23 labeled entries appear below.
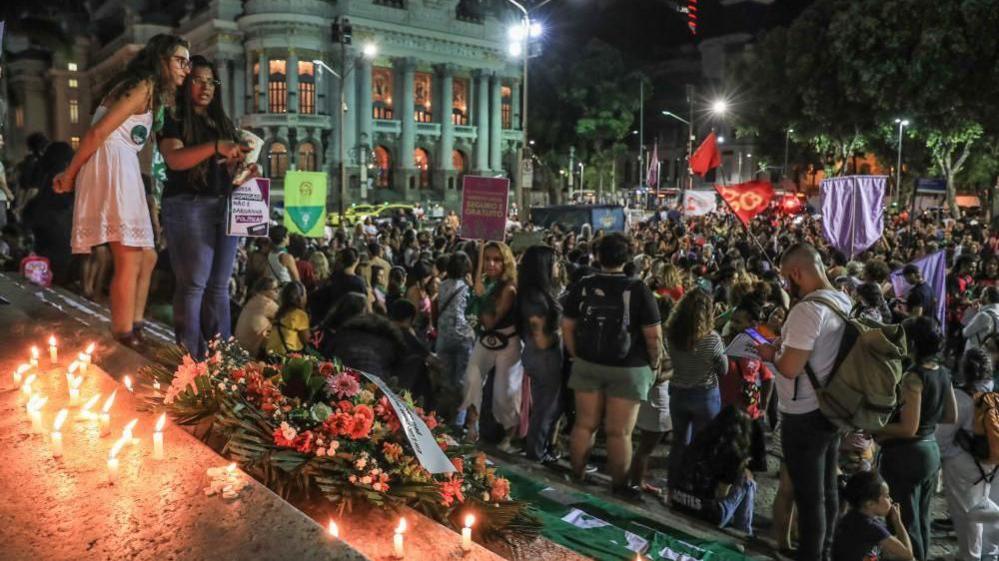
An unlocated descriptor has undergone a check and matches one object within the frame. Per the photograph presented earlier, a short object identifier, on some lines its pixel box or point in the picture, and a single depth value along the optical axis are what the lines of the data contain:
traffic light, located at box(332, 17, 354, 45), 27.50
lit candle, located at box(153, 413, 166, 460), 2.97
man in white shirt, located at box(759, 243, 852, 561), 4.83
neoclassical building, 55.22
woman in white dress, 4.41
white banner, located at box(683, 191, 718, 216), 22.47
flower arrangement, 3.02
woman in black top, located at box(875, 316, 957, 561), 5.50
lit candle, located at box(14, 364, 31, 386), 3.88
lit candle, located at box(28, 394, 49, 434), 3.36
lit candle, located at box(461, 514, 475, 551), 2.82
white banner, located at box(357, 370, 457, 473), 3.05
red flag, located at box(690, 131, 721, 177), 19.34
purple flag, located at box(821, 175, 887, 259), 11.31
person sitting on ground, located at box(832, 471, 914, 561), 4.59
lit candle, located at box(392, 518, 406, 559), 2.65
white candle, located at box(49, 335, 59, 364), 4.27
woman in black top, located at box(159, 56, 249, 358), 4.63
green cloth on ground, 4.20
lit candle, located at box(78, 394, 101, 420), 3.46
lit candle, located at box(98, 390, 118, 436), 3.29
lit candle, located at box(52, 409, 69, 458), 3.10
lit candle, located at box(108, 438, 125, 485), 2.83
